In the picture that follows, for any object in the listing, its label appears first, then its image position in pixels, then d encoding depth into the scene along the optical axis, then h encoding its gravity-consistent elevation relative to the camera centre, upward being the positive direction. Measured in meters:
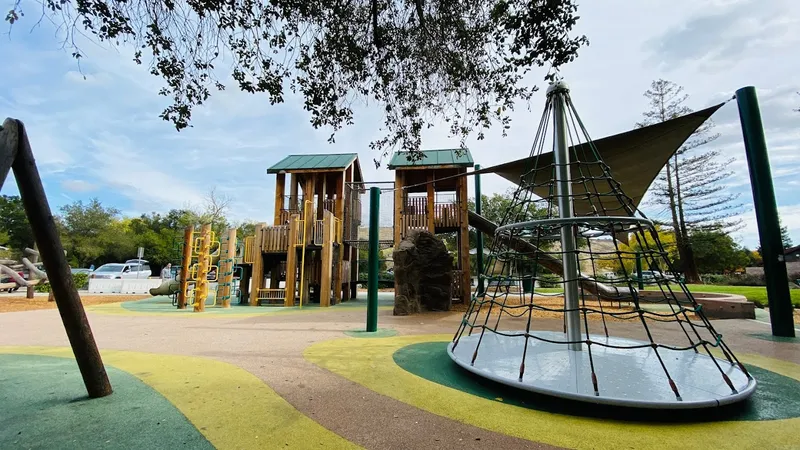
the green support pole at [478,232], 12.18 +1.33
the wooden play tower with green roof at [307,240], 12.27 +0.95
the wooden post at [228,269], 11.43 -0.11
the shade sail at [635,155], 5.16 +1.90
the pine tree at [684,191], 24.58 +5.41
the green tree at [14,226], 36.84 +4.51
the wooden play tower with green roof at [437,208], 11.89 +2.04
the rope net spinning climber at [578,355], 2.71 -1.01
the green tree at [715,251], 24.52 +0.93
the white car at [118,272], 21.53 -0.38
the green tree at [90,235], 36.69 +3.50
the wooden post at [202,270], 10.00 -0.13
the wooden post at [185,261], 10.52 +0.14
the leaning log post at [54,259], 2.52 +0.06
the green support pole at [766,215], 5.95 +0.86
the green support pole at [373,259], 6.41 +0.12
